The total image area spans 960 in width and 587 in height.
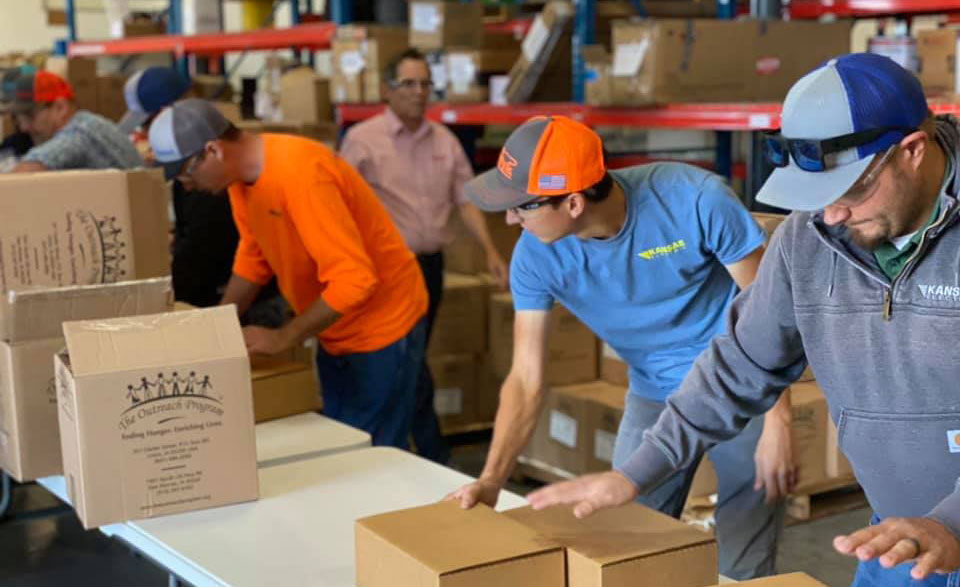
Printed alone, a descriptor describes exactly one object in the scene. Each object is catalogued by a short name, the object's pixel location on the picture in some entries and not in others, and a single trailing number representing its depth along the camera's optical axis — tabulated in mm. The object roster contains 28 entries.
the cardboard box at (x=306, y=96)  6368
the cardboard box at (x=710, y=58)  4238
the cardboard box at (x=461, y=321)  5211
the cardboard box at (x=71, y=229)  2869
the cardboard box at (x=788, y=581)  1619
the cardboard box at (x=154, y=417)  2393
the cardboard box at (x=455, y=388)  5203
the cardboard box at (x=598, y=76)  4387
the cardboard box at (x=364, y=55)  5781
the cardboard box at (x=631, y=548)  1807
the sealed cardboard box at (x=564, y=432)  4586
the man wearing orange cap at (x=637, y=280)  2416
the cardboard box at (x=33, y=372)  2684
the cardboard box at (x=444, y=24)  5490
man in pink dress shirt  4996
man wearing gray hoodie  1596
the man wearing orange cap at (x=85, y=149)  3719
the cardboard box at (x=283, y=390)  3131
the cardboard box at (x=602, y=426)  4455
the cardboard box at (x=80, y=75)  7027
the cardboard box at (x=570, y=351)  4758
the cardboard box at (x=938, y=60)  4031
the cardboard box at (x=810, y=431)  4219
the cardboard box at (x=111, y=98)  7219
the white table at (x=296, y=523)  2172
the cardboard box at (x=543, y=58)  4969
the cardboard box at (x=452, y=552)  1815
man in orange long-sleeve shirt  3107
